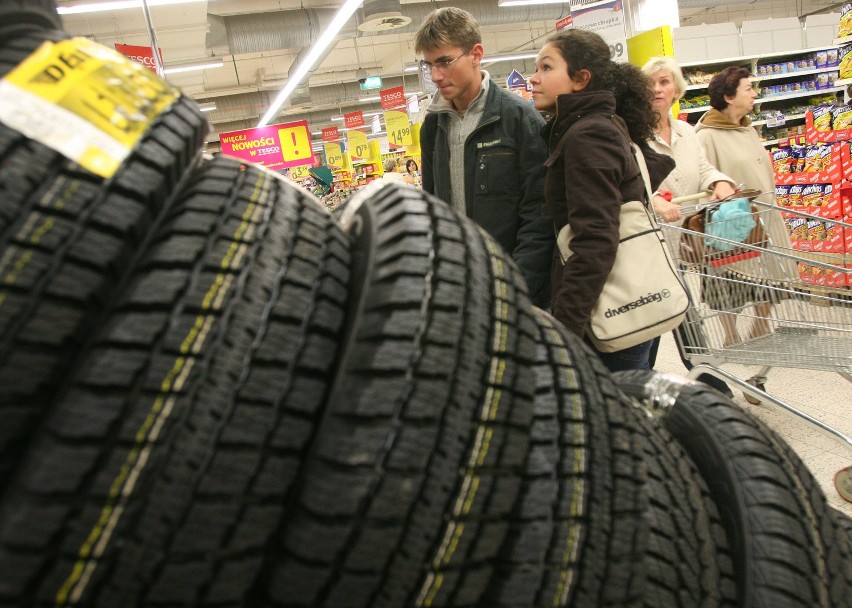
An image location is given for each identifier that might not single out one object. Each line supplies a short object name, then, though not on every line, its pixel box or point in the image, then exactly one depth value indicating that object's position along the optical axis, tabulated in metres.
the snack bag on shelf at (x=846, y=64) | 4.54
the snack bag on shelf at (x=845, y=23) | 4.42
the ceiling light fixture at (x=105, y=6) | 7.61
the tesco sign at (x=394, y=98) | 13.47
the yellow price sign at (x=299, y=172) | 18.34
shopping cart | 2.11
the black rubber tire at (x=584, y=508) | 0.58
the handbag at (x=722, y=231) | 2.18
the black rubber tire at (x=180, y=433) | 0.43
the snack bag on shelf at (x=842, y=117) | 4.73
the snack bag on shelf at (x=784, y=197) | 5.98
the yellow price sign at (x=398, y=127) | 12.99
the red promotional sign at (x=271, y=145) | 14.85
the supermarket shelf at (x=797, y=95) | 7.87
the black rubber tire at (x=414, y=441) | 0.49
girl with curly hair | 1.63
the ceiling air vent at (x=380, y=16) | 9.82
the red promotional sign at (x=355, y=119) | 16.69
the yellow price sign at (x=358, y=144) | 15.56
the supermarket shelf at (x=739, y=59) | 7.38
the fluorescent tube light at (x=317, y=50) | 8.45
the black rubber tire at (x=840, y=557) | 0.83
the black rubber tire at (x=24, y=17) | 0.54
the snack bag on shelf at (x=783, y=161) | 5.98
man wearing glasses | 1.95
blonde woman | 2.83
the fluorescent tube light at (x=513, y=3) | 12.03
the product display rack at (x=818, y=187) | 4.81
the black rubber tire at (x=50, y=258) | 0.43
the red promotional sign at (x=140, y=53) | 5.93
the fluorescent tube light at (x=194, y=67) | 12.43
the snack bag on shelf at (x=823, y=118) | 5.14
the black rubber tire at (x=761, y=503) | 0.77
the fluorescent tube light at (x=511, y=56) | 15.95
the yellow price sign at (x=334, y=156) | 17.92
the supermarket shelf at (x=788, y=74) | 7.34
